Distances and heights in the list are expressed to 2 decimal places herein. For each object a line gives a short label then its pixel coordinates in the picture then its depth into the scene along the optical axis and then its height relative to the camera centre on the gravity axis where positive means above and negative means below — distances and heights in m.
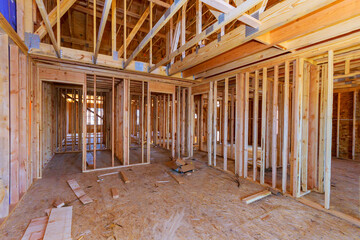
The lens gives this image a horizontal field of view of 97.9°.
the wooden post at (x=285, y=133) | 3.14 -0.29
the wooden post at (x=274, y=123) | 3.30 -0.10
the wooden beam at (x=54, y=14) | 3.09 +2.02
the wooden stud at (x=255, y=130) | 3.81 -0.28
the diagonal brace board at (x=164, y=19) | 1.77 +1.30
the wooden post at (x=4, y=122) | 2.24 -0.08
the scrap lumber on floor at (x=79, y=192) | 2.76 -1.46
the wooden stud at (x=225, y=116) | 4.51 +0.06
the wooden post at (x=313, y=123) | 3.19 -0.08
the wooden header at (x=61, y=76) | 3.85 +1.06
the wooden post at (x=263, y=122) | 3.53 -0.09
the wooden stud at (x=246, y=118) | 3.96 +0.01
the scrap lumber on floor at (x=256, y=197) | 2.83 -1.47
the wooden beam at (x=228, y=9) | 1.69 +1.26
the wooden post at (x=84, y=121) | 4.21 -0.11
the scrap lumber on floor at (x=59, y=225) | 1.89 -1.44
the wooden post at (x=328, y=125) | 2.57 -0.10
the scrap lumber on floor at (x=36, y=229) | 1.91 -1.46
